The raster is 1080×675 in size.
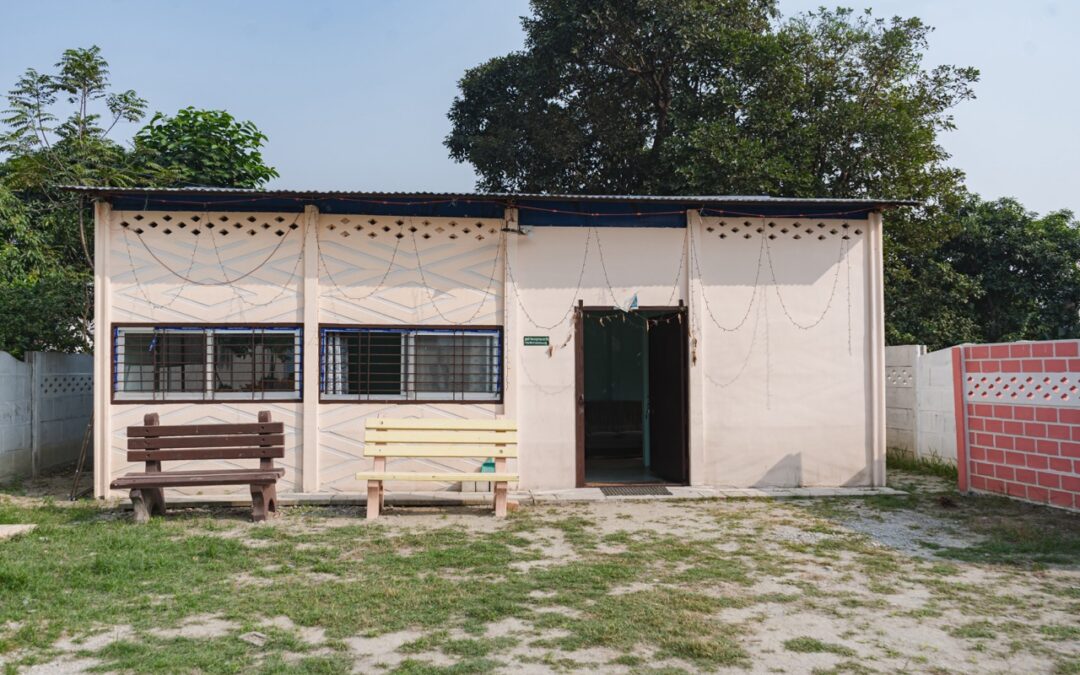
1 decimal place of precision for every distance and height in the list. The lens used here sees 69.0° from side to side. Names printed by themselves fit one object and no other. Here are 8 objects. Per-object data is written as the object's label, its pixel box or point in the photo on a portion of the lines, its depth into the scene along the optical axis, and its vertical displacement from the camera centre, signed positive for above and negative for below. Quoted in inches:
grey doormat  330.0 -51.9
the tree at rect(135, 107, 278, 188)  580.1 +168.8
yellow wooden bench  286.6 -27.7
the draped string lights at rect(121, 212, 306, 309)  326.6 +44.2
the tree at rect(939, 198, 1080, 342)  723.4 +89.0
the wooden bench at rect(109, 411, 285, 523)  271.9 -29.3
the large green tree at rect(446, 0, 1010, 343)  591.2 +214.5
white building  327.6 +22.9
